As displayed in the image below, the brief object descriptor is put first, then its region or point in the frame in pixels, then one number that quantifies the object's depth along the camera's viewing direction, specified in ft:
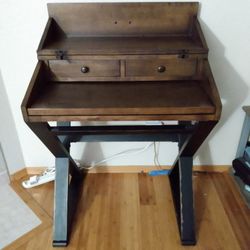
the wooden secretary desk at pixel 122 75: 3.47
